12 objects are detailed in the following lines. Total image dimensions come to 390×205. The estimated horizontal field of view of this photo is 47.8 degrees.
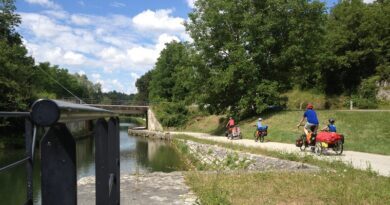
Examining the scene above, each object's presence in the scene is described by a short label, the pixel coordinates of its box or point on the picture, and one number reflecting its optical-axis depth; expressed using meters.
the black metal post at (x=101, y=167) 2.24
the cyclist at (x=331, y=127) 15.82
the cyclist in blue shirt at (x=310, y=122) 15.66
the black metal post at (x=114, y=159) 2.82
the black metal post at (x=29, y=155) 1.90
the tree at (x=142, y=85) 108.03
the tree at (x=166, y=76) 63.56
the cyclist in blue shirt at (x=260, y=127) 23.97
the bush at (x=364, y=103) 38.12
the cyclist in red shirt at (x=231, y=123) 27.89
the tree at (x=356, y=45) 40.12
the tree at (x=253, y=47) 31.20
